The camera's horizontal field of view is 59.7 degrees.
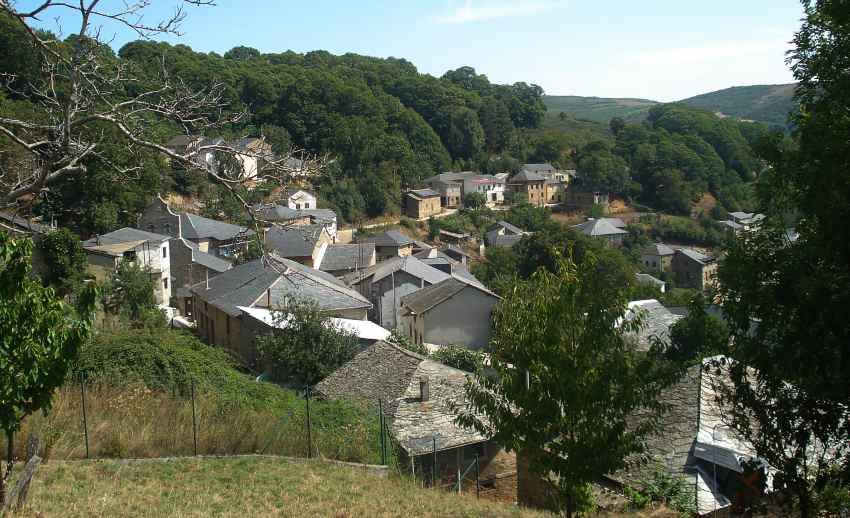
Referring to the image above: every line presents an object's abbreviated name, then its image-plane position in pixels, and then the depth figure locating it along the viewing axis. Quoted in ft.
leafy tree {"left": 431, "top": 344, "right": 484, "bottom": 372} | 78.12
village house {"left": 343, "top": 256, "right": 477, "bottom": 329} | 114.83
